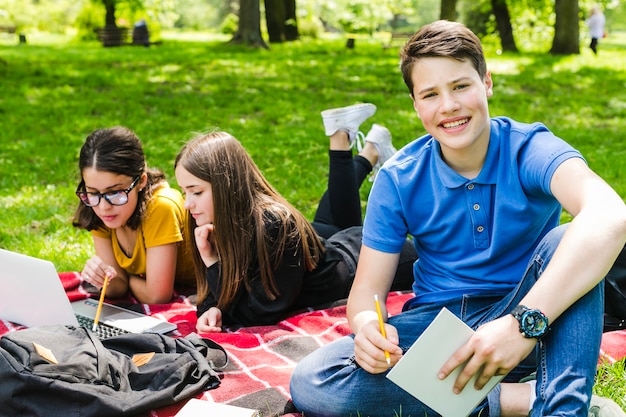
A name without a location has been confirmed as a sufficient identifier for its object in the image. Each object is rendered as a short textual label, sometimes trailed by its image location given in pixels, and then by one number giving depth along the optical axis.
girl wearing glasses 3.58
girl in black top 3.40
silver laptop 3.12
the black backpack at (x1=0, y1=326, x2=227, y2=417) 2.44
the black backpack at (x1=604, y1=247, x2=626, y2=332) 3.22
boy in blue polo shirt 2.12
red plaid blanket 2.75
